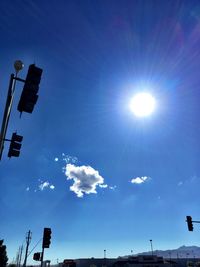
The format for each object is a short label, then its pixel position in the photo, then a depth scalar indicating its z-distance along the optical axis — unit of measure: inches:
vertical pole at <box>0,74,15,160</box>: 197.5
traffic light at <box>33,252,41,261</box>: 527.5
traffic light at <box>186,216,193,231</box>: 849.8
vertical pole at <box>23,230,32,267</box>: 1782.8
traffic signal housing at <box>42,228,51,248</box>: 445.3
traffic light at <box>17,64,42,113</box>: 176.4
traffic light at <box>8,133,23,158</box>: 225.8
